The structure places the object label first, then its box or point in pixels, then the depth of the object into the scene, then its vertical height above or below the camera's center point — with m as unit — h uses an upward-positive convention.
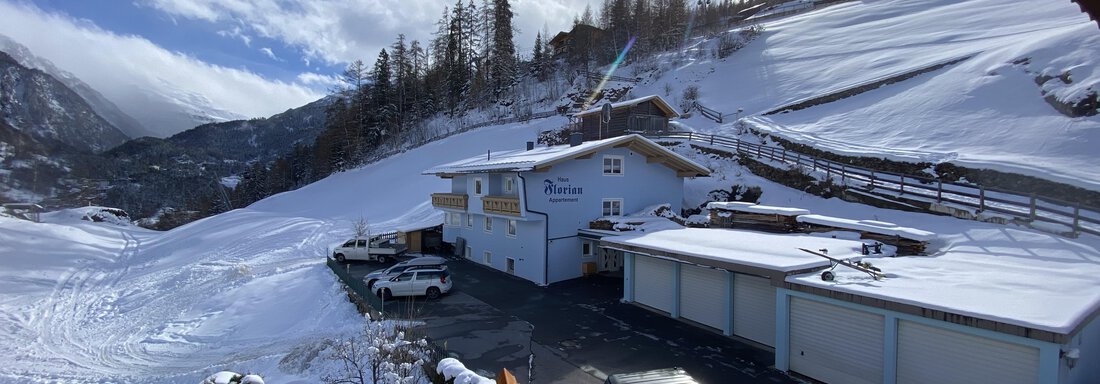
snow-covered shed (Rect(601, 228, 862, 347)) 13.34 -3.05
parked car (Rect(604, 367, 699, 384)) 7.93 -3.40
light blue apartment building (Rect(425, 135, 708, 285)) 22.33 -0.91
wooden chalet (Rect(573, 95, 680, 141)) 39.59 +5.24
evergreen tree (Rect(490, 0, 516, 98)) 71.06 +20.24
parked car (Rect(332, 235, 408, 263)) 27.83 -4.28
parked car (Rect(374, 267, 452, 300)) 19.67 -4.44
